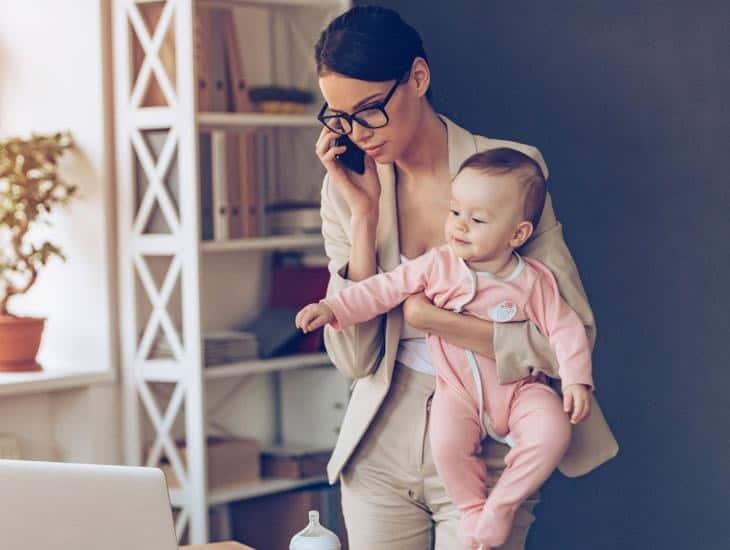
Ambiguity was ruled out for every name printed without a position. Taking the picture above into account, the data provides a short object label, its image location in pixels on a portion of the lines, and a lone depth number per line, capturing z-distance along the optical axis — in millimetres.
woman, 2254
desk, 2408
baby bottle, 1869
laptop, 1729
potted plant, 4012
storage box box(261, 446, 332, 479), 4340
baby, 2242
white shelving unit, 3979
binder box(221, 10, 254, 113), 4219
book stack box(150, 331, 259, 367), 4148
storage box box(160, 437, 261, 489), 4223
